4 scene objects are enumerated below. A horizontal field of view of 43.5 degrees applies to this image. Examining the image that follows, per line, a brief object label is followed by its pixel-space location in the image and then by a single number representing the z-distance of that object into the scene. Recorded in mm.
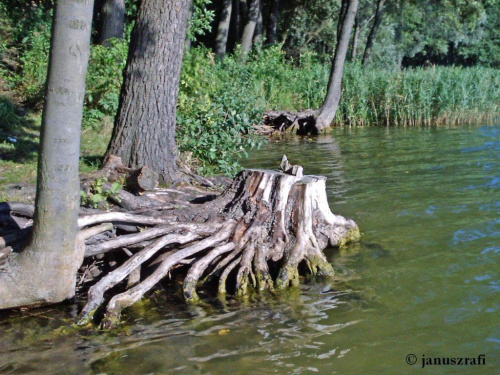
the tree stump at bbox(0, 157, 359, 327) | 6484
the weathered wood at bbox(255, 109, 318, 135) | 22047
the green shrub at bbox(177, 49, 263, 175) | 10938
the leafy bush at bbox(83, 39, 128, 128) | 12828
